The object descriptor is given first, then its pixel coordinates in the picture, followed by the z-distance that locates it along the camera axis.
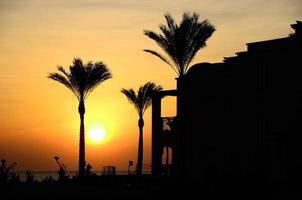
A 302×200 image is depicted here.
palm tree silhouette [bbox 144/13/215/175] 38.44
